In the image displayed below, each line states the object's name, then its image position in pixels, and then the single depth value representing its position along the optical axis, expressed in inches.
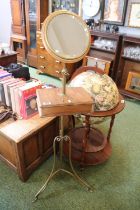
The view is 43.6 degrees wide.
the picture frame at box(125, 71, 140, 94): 118.7
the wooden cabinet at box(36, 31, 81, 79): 145.8
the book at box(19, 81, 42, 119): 60.6
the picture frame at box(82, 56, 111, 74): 125.3
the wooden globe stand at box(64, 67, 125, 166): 62.0
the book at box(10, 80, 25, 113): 63.8
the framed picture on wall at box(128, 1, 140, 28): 112.1
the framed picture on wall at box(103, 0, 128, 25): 118.4
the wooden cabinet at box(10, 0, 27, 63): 160.8
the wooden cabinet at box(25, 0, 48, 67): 149.4
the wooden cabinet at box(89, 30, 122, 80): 119.2
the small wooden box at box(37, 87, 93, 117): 44.2
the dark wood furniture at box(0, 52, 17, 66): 114.2
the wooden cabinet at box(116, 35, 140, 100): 116.0
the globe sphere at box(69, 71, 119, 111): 59.0
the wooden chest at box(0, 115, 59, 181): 57.5
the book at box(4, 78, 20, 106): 65.6
